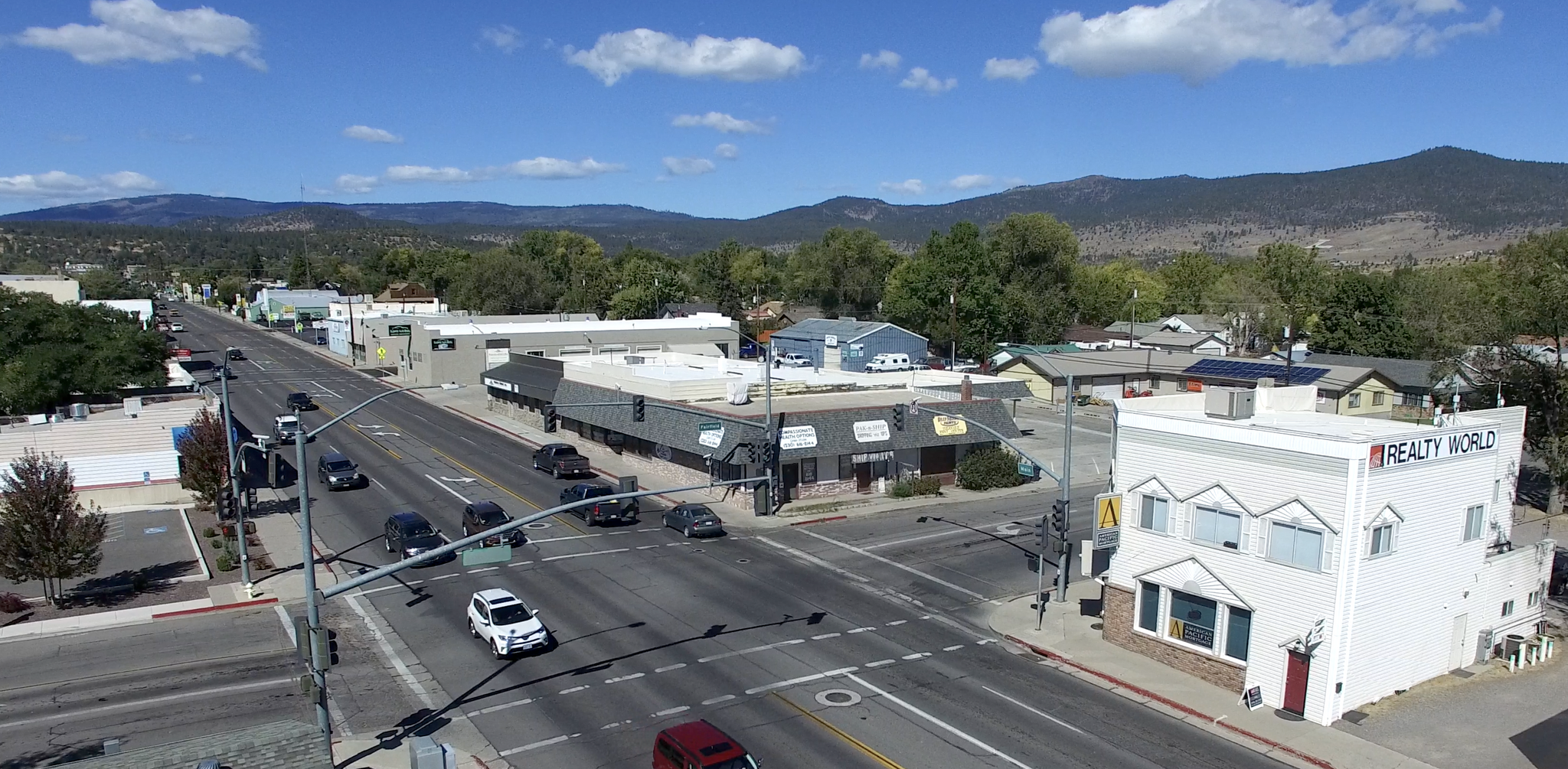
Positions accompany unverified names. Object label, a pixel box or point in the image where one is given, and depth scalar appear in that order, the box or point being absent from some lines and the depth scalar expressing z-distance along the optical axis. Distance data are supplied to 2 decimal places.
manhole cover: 22.27
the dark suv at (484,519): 36.72
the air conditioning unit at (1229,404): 26.64
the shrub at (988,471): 47.91
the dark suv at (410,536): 34.34
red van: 17.47
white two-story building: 21.94
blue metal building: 95.12
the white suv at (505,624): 25.06
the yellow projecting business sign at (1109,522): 26.70
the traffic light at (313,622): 17.17
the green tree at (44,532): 28.39
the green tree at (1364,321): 88.25
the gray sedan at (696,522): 38.06
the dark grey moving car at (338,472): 46.31
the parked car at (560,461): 49.34
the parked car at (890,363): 89.88
